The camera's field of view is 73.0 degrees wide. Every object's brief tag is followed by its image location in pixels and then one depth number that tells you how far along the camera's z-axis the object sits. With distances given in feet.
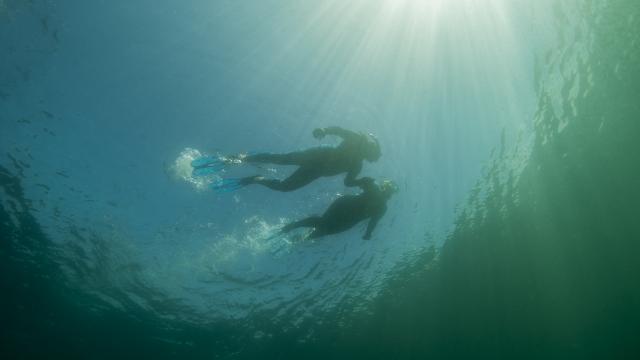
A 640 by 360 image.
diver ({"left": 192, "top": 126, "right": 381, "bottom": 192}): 23.90
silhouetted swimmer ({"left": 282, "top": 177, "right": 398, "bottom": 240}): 23.82
